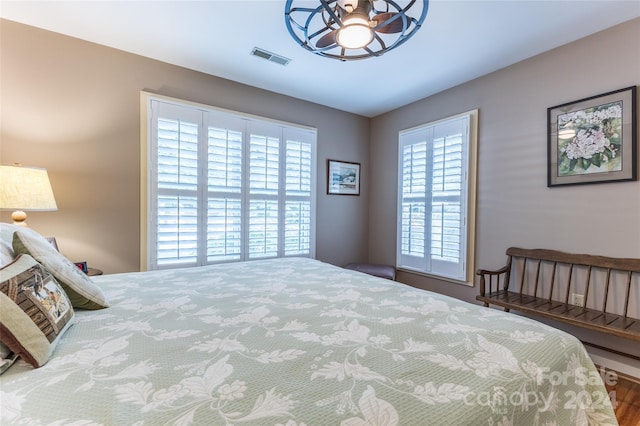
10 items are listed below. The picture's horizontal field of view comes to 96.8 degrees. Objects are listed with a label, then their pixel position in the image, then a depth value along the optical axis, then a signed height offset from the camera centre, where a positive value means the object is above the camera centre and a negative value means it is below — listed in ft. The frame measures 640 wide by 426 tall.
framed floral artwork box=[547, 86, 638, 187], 6.70 +1.94
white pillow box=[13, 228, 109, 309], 3.80 -0.89
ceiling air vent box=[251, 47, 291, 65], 8.27 +4.66
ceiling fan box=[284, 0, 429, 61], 4.40 +3.03
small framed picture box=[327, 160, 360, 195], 12.60 +1.58
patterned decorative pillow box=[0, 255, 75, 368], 2.57 -1.05
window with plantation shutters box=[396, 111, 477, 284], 9.84 +0.59
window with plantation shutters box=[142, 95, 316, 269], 8.82 +0.83
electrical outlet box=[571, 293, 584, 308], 7.36 -2.21
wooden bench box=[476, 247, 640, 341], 6.50 -1.97
